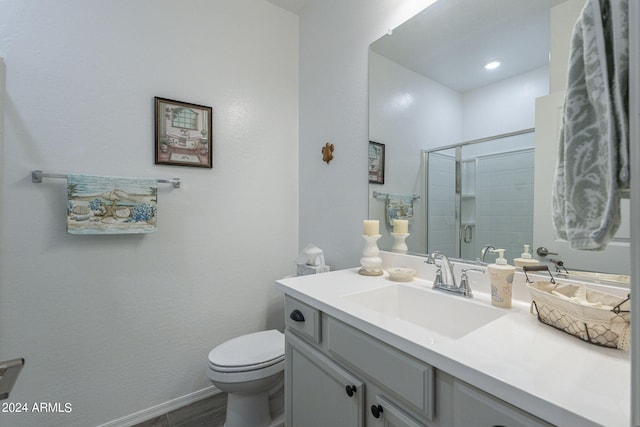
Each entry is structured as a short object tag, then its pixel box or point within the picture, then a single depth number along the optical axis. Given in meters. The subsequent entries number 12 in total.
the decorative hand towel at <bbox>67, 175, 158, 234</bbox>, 1.41
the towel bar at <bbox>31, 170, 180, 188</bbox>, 1.37
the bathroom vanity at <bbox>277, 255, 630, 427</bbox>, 0.53
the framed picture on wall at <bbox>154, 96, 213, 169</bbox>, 1.68
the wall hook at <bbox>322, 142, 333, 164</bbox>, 1.88
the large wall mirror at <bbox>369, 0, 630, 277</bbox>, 0.96
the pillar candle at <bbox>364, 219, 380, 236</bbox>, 1.48
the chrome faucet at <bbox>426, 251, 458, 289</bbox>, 1.17
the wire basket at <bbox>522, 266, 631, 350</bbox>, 0.66
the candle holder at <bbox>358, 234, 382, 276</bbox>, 1.43
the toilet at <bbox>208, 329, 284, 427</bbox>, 1.41
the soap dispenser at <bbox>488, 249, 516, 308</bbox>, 0.95
